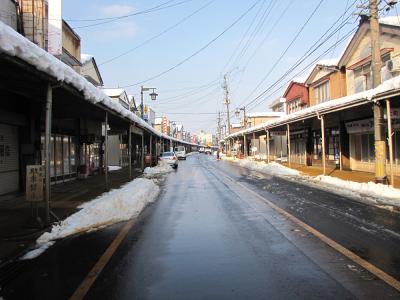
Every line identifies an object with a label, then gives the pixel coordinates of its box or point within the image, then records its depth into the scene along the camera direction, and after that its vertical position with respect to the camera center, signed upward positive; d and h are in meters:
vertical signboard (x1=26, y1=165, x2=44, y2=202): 9.44 -0.49
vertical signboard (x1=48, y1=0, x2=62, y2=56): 20.03 +6.16
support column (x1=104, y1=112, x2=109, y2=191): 17.07 +0.08
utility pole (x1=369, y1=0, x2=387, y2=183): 17.08 +1.73
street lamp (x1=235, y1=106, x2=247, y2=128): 75.82 +9.42
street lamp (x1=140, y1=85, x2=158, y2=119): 44.85 +6.77
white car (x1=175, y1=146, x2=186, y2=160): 70.88 +0.69
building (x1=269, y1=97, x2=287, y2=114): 61.84 +7.64
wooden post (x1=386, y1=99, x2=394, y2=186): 15.76 +1.04
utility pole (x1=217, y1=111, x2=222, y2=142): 130.75 +8.90
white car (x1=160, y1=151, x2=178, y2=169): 41.69 -0.03
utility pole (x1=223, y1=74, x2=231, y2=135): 77.14 +10.69
